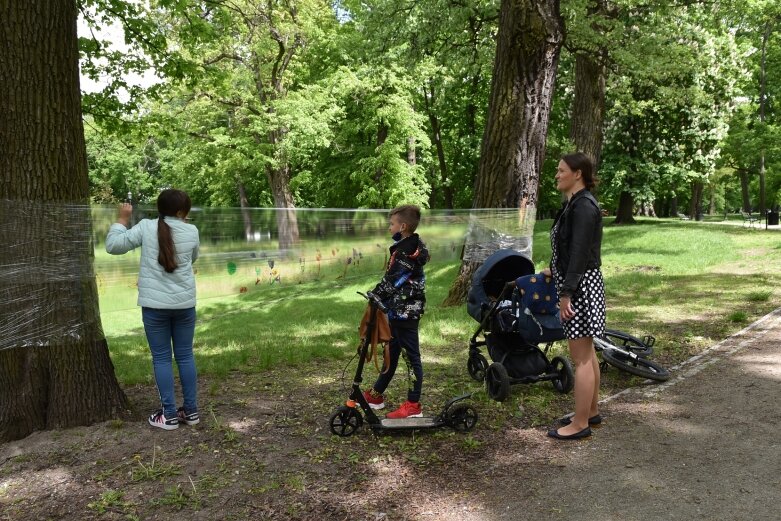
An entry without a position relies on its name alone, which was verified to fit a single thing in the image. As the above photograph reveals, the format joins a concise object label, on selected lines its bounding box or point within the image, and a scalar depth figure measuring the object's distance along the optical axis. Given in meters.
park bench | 28.99
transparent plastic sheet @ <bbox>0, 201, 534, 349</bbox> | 4.37
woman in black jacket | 4.07
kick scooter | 4.33
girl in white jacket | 4.30
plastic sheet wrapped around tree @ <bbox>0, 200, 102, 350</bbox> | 4.32
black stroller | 5.10
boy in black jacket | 4.45
